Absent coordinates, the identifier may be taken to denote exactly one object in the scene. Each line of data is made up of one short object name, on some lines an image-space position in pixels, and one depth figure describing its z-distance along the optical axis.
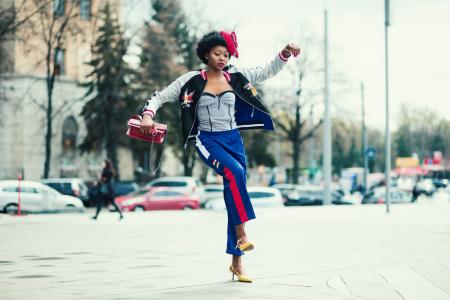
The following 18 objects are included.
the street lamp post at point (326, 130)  34.62
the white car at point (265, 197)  37.47
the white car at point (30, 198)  31.86
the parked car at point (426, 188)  66.66
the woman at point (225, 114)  7.10
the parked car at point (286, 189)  46.50
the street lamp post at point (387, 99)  24.53
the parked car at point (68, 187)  42.91
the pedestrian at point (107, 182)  23.50
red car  36.91
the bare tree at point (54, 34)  42.84
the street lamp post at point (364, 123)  56.57
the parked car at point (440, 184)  83.32
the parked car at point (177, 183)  44.59
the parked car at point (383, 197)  43.69
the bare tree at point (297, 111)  55.50
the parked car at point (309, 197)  42.34
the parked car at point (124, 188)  48.53
